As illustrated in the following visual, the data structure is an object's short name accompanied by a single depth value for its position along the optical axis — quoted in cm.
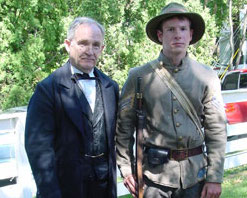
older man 269
